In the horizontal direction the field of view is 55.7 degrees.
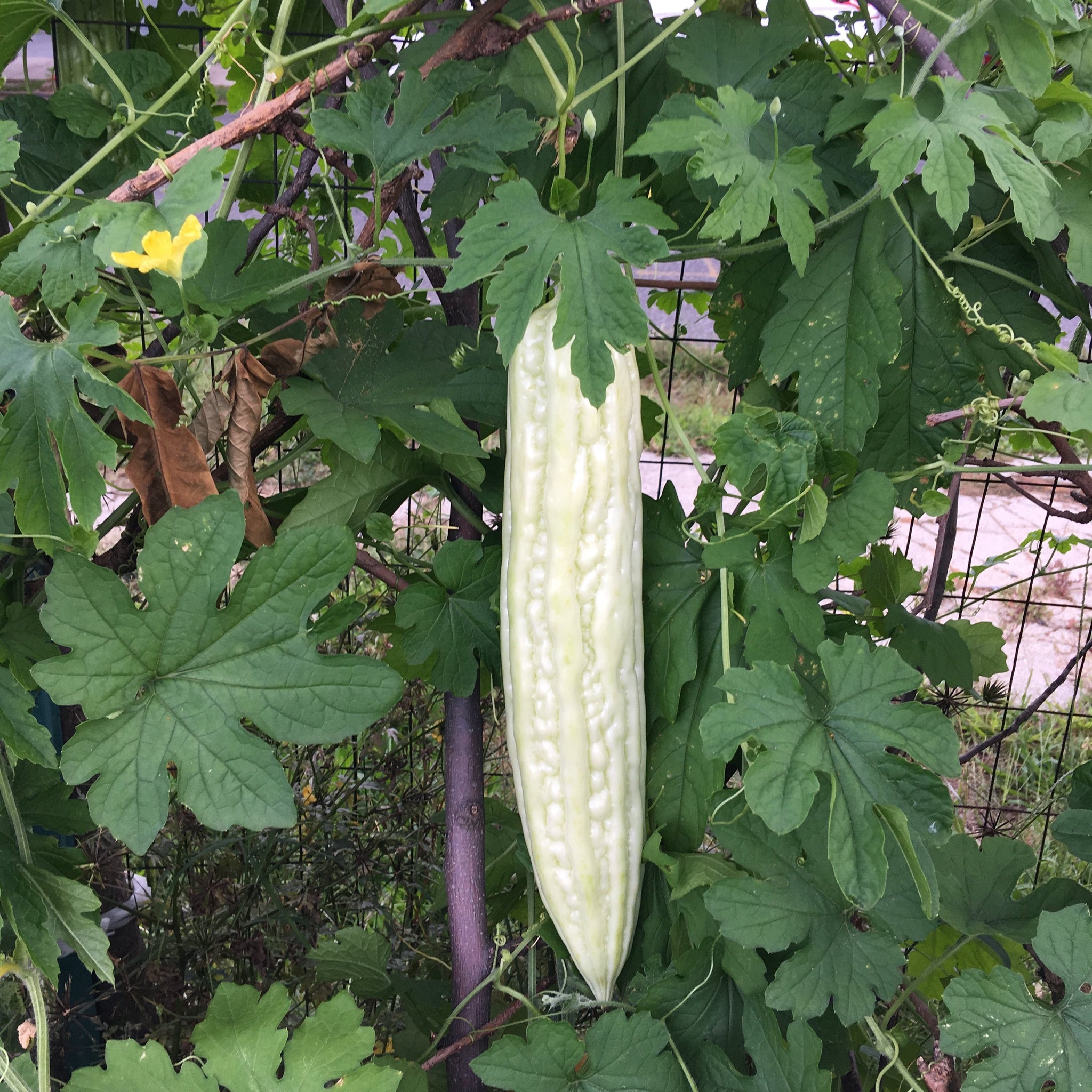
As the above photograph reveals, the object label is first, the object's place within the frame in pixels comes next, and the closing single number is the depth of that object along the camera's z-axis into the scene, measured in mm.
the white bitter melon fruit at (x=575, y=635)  940
